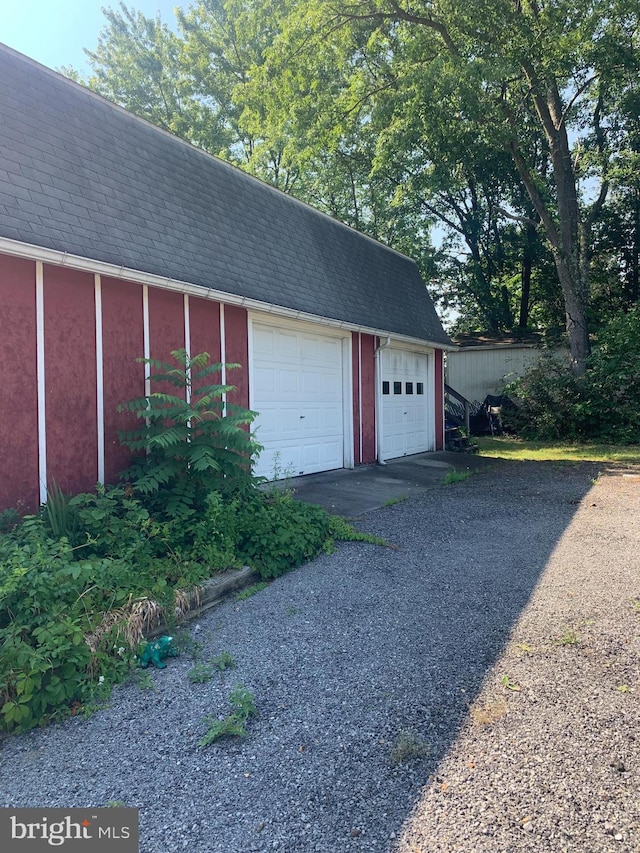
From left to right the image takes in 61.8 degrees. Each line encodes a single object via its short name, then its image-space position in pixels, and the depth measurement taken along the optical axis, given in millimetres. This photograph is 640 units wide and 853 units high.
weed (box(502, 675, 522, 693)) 2912
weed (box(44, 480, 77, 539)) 4316
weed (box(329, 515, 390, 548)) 5641
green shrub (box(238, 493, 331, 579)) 4820
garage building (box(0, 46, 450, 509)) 4977
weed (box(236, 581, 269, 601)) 4332
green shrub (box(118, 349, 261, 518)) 4879
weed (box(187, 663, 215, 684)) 3116
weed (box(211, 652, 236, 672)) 3279
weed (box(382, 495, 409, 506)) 7505
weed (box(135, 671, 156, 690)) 3066
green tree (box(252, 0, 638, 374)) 12562
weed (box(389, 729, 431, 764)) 2389
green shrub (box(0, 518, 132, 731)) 2779
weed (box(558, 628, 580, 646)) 3406
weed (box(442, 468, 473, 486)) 9388
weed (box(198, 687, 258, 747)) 2584
